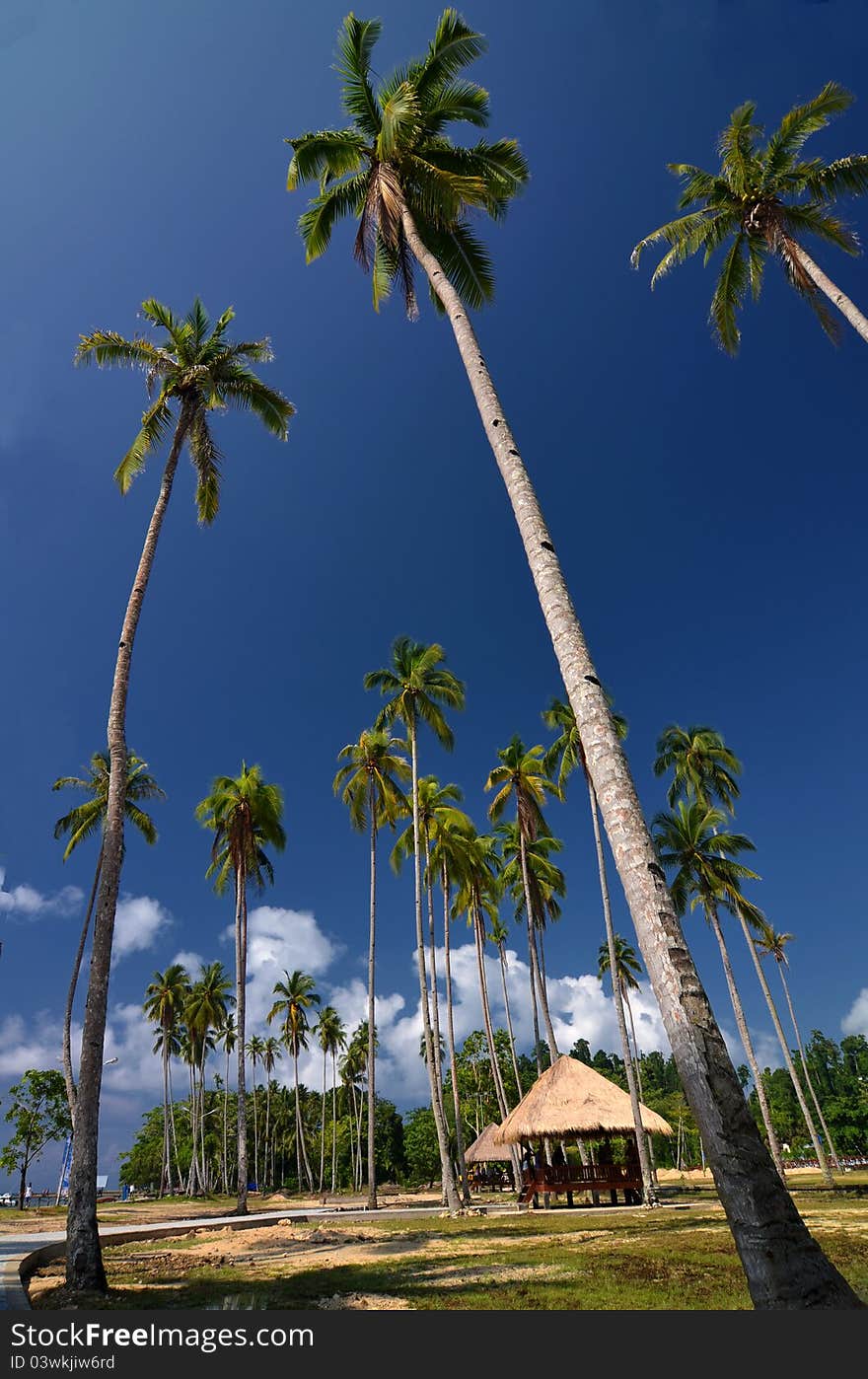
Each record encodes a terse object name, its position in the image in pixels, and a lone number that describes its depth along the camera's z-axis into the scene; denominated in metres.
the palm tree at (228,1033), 69.69
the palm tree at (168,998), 56.66
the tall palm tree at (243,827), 32.81
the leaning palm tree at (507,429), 4.23
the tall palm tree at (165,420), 12.79
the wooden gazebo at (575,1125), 23.98
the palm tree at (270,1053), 73.69
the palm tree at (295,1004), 60.88
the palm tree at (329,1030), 69.75
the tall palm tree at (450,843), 30.59
